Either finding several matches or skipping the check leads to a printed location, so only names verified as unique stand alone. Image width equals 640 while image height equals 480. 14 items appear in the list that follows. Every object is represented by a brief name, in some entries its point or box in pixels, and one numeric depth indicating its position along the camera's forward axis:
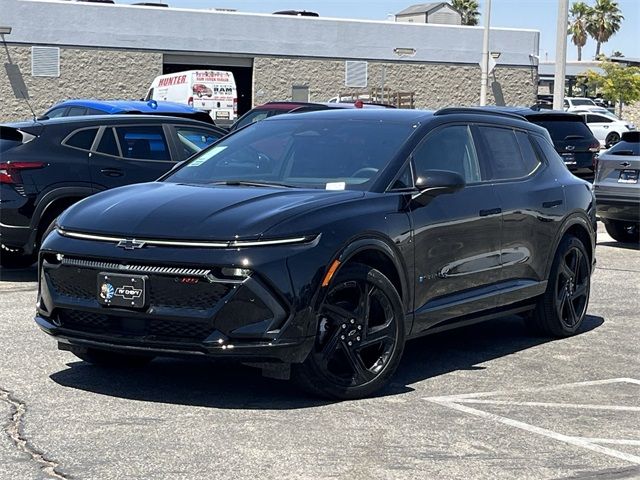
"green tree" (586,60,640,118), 64.69
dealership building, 42.62
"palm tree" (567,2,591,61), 106.44
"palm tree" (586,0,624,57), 105.88
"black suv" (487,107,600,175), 18.12
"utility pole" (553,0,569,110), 24.27
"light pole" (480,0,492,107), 41.06
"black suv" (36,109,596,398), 6.20
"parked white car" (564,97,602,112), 55.12
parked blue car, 16.80
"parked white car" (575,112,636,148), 49.06
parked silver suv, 15.18
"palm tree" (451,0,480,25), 99.75
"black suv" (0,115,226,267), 11.15
